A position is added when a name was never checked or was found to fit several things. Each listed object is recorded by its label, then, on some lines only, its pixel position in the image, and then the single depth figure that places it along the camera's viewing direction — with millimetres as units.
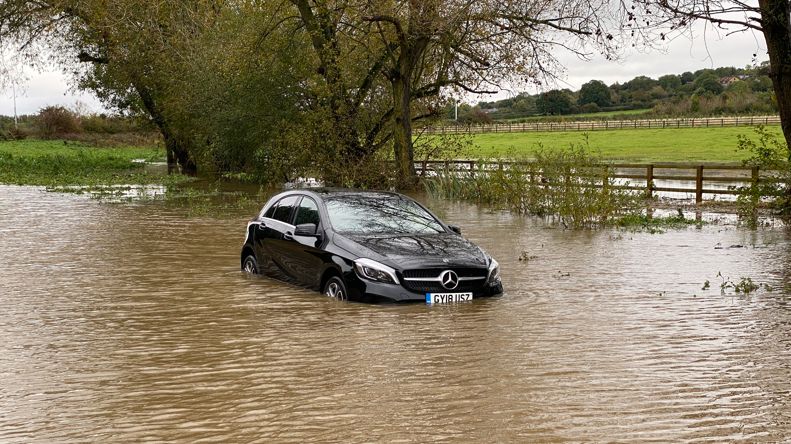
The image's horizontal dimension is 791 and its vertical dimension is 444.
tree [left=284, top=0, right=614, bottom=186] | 31469
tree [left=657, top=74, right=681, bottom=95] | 134962
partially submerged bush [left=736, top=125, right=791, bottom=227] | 22391
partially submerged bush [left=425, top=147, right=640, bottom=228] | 23438
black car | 11789
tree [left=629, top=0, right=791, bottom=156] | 19312
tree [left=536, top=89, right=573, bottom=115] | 131175
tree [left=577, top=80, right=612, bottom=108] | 136625
